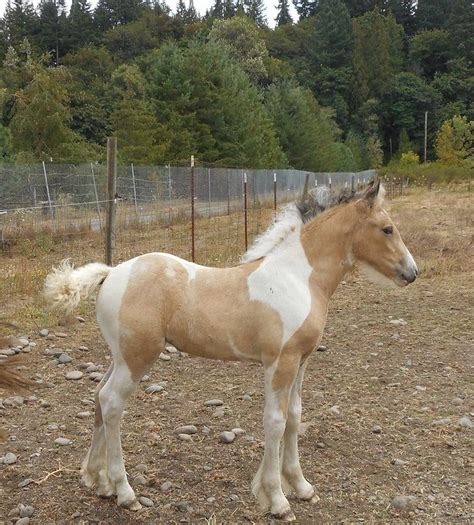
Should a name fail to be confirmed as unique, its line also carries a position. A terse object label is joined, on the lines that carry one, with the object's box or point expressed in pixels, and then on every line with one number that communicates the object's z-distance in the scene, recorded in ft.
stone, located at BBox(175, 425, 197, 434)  13.73
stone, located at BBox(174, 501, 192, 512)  10.77
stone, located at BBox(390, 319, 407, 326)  22.62
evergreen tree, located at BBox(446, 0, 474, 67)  281.95
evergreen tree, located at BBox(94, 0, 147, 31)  267.39
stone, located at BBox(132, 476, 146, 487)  11.57
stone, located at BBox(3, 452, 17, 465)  12.23
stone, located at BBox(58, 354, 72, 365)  18.12
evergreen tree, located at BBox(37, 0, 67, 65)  228.43
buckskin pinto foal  10.43
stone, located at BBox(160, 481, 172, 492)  11.46
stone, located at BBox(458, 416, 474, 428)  14.07
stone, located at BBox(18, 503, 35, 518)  10.46
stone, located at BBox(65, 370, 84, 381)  16.90
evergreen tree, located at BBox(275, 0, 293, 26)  387.75
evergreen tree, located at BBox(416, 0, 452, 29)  321.73
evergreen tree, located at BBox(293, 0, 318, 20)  388.37
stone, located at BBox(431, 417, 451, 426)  14.12
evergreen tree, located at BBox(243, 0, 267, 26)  349.20
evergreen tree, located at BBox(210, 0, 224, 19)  309.81
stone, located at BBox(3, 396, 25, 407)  15.08
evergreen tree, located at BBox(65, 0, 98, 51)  234.79
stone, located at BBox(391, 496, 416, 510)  10.82
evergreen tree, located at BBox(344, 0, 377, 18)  353.31
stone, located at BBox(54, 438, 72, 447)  13.12
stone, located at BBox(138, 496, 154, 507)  10.94
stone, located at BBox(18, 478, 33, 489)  11.41
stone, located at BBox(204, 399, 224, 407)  15.28
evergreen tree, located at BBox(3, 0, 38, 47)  221.46
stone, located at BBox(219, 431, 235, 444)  13.33
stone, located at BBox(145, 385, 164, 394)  16.05
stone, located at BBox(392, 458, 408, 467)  12.41
